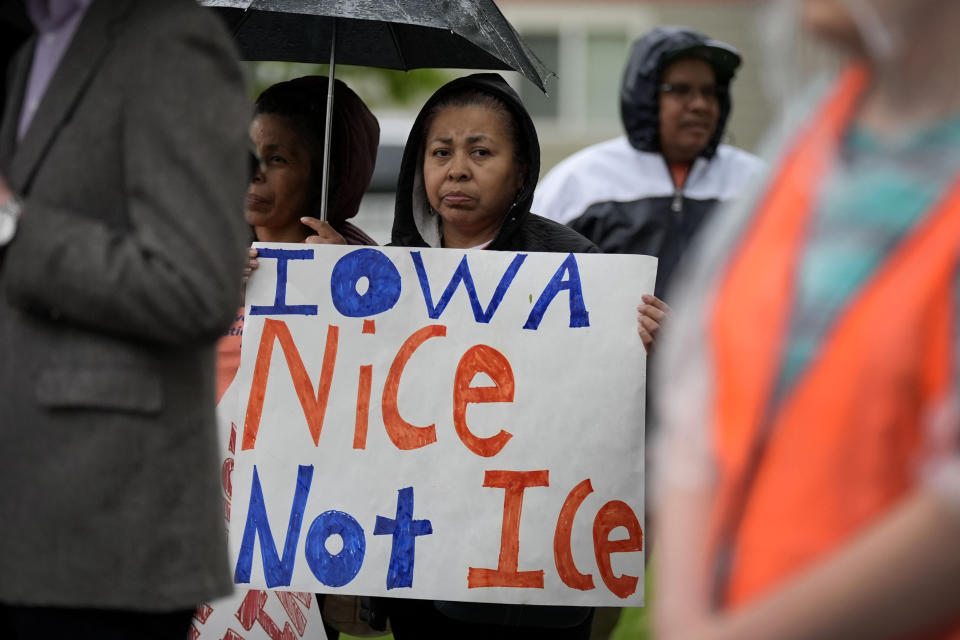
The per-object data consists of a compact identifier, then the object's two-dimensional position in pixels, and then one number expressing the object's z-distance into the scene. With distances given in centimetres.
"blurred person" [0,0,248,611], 380
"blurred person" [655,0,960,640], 231
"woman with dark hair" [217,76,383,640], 786
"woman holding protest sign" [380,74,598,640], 716
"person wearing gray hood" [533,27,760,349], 1004
